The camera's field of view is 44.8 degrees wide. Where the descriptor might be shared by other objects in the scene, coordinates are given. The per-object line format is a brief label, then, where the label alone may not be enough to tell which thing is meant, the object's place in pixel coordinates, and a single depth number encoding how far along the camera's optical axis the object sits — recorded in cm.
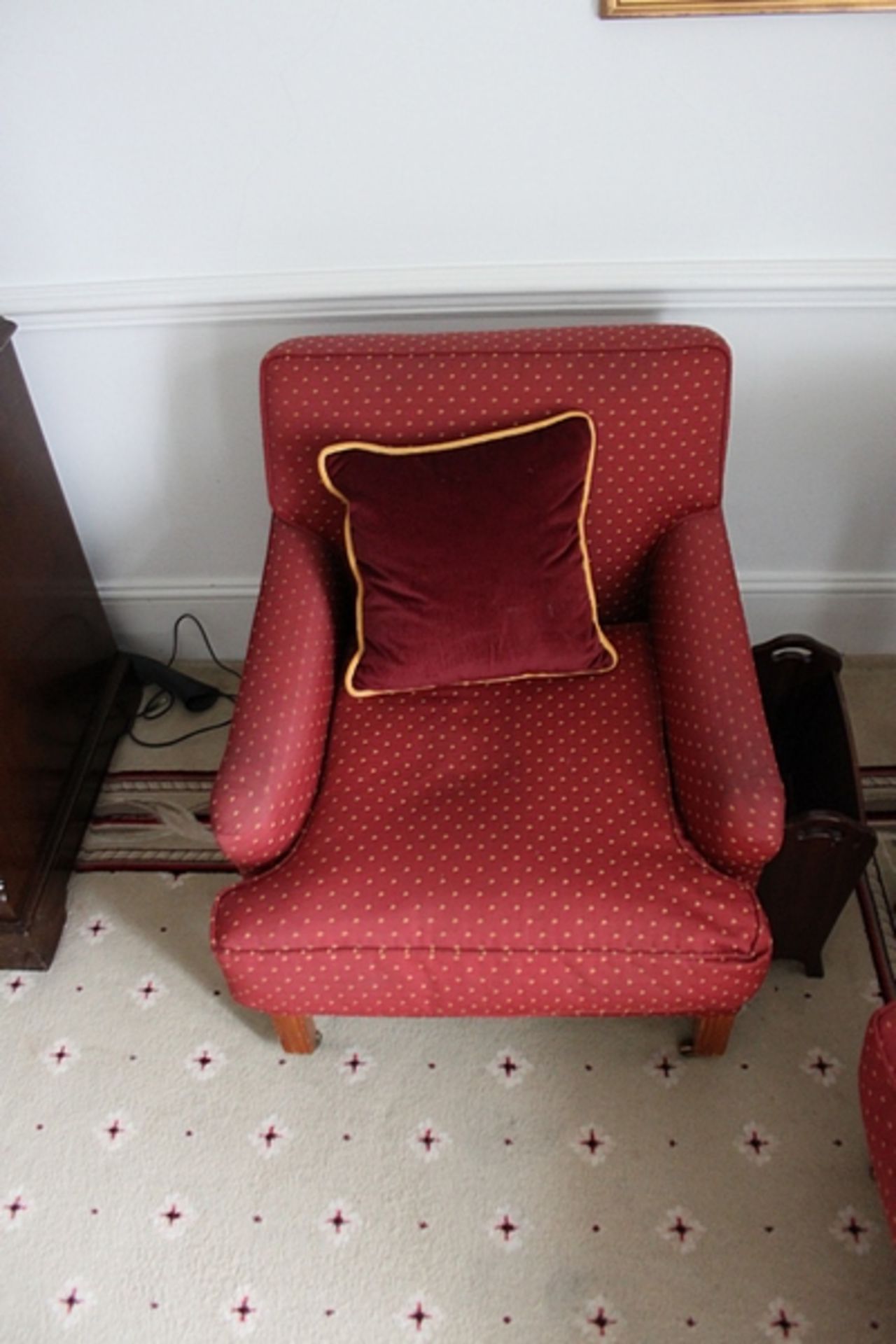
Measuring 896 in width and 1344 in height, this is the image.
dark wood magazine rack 144
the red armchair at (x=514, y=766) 133
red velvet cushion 146
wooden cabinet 167
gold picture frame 140
